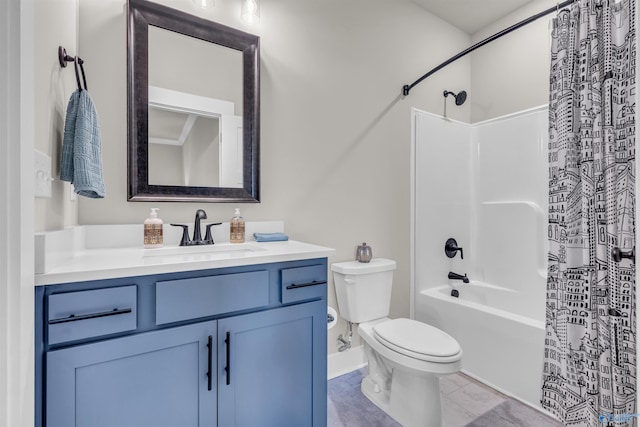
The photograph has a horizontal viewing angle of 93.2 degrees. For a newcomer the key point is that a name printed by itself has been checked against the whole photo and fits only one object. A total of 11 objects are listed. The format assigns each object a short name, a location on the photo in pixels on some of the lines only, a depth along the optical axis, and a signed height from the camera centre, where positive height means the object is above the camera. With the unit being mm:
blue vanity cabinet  858 -457
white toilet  1455 -685
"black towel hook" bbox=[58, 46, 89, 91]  1066 +554
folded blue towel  1634 -128
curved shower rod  1418 +1059
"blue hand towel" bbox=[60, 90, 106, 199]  1048 +238
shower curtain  1161 -16
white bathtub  1748 -771
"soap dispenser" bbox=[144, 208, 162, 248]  1357 -83
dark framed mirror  1422 +544
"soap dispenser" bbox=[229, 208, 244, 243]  1587 -87
